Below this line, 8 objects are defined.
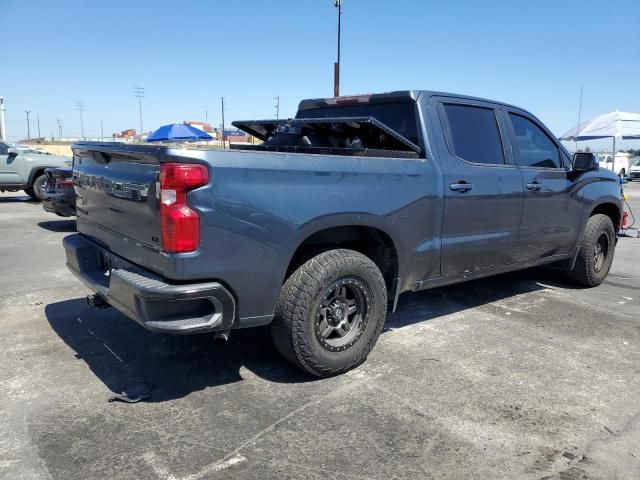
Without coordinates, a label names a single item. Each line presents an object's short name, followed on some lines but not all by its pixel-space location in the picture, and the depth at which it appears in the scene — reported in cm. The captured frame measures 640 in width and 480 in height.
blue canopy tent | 2175
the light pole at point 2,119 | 2732
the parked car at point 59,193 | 803
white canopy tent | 1827
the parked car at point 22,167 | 1313
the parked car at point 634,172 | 3203
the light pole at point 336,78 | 1736
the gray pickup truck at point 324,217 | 292
